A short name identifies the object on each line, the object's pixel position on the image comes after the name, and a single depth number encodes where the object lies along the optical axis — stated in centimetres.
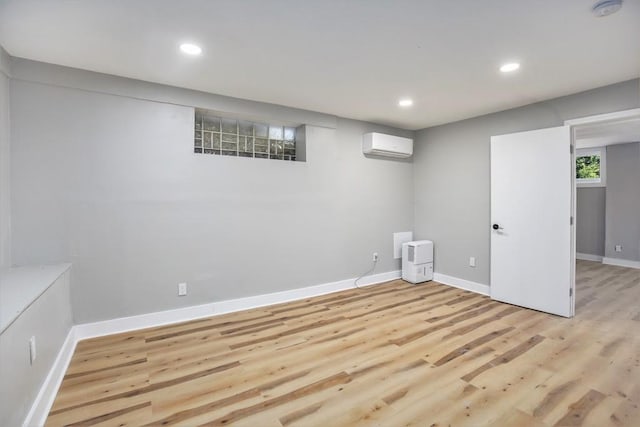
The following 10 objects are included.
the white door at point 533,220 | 323
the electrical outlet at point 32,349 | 161
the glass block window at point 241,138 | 339
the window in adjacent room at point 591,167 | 612
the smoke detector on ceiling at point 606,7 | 171
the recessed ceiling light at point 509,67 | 253
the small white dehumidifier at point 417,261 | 453
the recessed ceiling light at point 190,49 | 223
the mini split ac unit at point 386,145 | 430
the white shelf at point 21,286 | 145
